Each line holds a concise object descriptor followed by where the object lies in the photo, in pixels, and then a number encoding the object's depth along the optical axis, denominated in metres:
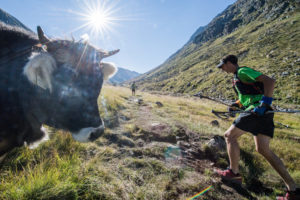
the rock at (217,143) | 4.59
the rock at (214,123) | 8.82
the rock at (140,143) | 4.58
